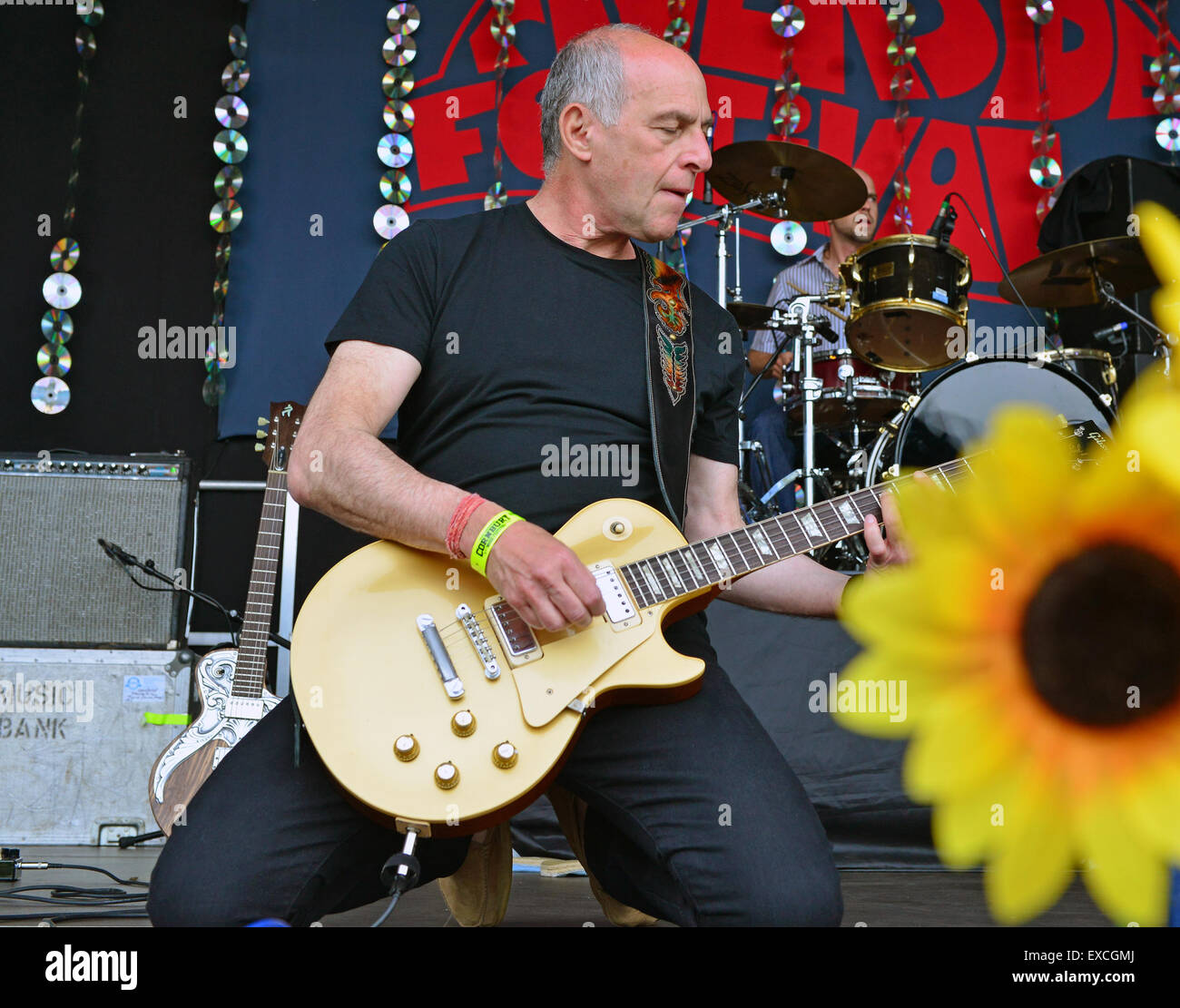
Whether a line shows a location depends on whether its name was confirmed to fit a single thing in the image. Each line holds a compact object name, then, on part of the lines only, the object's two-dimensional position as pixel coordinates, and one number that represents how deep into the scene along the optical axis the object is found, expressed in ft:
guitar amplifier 10.80
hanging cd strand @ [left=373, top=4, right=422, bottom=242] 14.67
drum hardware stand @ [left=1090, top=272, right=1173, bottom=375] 11.14
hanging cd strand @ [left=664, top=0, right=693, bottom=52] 15.19
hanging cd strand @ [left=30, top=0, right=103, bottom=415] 13.74
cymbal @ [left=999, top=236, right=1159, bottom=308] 12.51
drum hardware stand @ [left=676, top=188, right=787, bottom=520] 13.57
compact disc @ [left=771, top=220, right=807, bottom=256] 15.78
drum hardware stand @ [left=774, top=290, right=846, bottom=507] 13.58
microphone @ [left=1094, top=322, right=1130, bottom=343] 13.26
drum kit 12.60
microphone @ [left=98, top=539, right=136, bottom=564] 10.76
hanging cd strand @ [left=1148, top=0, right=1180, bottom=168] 15.40
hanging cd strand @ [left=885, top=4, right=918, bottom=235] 15.39
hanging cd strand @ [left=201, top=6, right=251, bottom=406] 13.97
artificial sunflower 0.85
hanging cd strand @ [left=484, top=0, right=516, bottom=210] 14.94
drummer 15.21
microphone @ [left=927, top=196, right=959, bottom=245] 12.33
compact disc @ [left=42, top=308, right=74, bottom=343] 13.74
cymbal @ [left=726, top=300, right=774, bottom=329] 13.44
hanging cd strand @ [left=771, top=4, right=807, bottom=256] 15.42
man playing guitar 4.16
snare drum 13.78
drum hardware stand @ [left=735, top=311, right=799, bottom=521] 12.75
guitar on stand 9.30
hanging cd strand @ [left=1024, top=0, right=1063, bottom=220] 15.43
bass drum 8.71
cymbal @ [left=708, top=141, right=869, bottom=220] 13.25
